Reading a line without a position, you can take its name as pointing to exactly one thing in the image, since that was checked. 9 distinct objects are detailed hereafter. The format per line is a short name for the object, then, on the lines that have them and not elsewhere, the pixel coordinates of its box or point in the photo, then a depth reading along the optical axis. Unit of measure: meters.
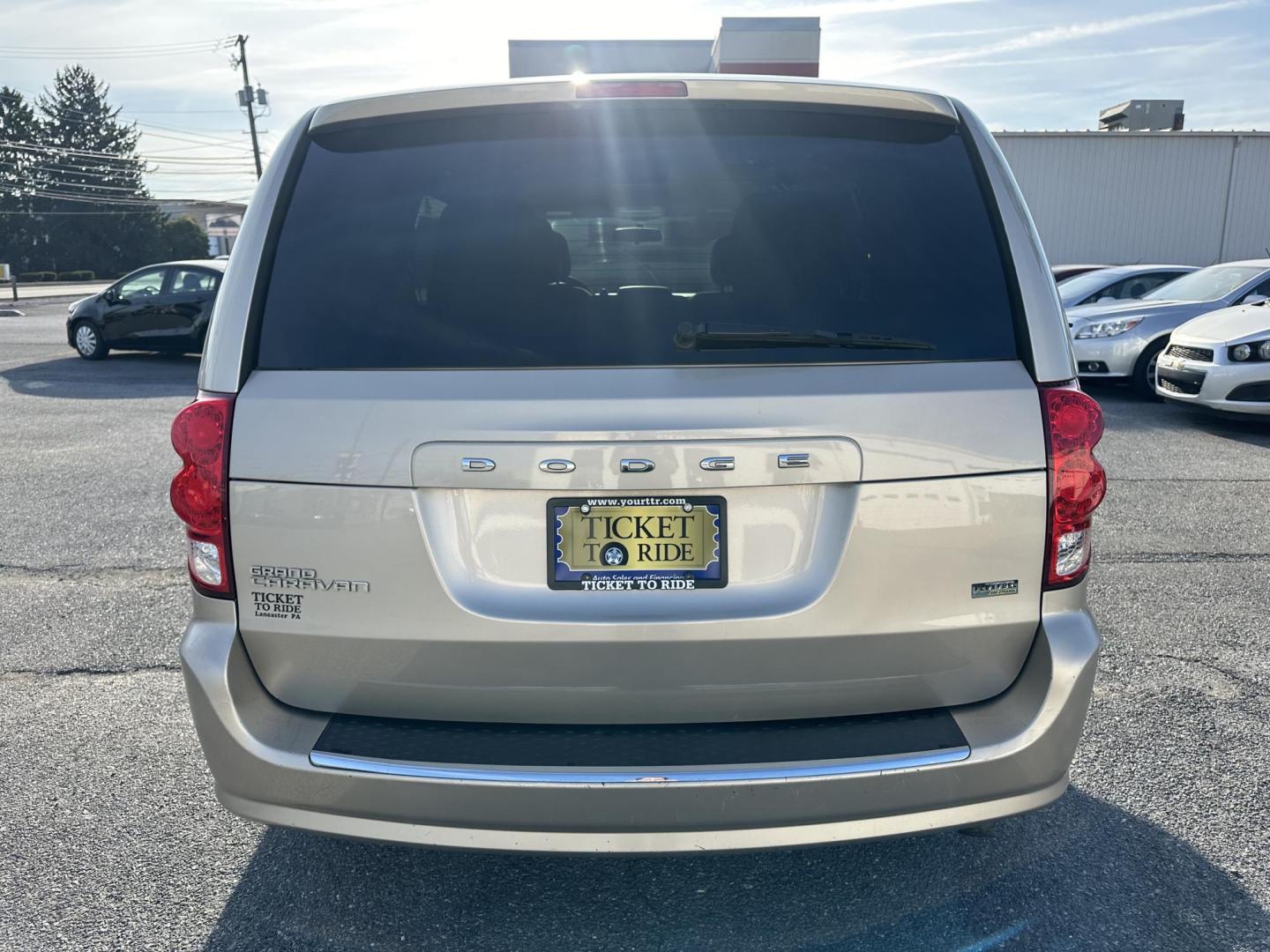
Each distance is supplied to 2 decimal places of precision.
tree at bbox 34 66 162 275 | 74.94
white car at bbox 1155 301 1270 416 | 8.84
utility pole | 53.53
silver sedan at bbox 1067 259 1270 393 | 10.98
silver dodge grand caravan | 2.08
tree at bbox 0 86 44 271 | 75.75
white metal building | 24.66
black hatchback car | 15.01
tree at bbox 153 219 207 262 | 75.62
